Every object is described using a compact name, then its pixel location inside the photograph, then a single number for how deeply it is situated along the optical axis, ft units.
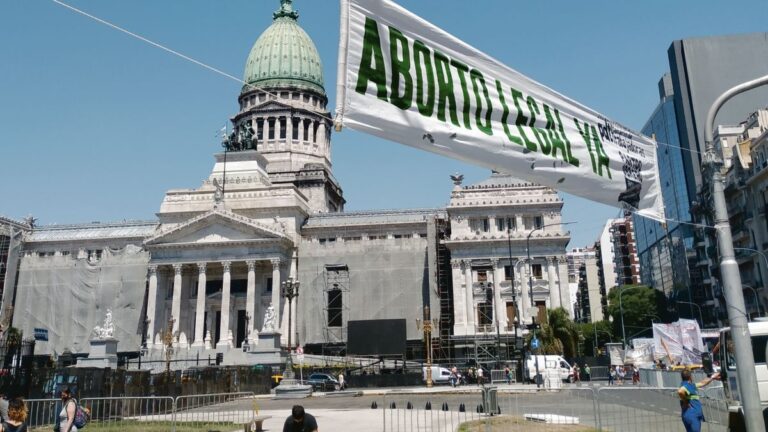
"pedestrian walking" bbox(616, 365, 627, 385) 150.26
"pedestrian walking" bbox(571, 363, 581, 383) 142.20
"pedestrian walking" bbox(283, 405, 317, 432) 28.71
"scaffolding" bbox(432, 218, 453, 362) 209.36
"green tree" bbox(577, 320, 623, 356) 309.83
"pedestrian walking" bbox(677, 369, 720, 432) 38.32
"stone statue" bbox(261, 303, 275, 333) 161.17
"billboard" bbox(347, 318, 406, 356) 148.15
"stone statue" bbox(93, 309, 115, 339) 172.45
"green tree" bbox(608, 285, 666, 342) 296.51
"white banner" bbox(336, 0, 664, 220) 17.78
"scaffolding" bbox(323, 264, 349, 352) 216.33
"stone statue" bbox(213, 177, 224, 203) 223.71
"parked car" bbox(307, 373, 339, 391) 139.74
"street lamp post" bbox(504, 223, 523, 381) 158.01
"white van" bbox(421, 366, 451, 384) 153.89
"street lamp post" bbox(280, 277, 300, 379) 126.82
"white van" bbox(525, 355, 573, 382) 142.31
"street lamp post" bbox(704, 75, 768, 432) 23.02
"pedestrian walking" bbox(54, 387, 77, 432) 44.80
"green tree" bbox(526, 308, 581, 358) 173.78
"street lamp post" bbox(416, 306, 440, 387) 142.41
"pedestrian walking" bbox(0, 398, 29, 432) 35.29
